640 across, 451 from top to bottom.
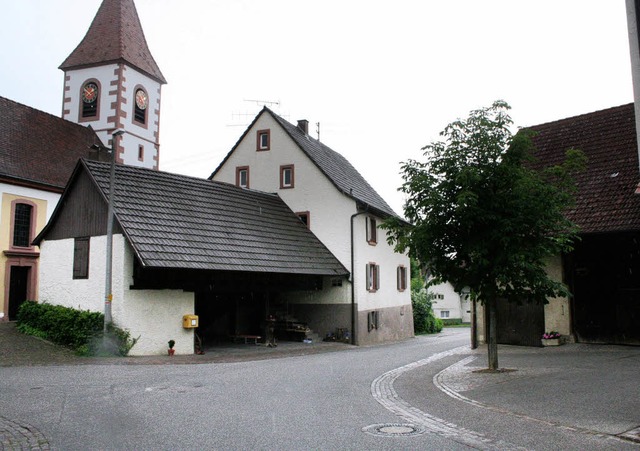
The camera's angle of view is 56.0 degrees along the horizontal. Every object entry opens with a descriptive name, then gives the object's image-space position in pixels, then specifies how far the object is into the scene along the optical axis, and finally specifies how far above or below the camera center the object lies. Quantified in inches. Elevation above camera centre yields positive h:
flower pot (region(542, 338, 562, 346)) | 769.6 -56.0
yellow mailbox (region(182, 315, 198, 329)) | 786.8 -30.6
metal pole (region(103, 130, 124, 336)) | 725.9 +59.4
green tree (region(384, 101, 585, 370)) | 523.8 +75.4
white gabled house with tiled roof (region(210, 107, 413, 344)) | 1117.1 +159.8
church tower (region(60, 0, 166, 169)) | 1637.6 +592.8
